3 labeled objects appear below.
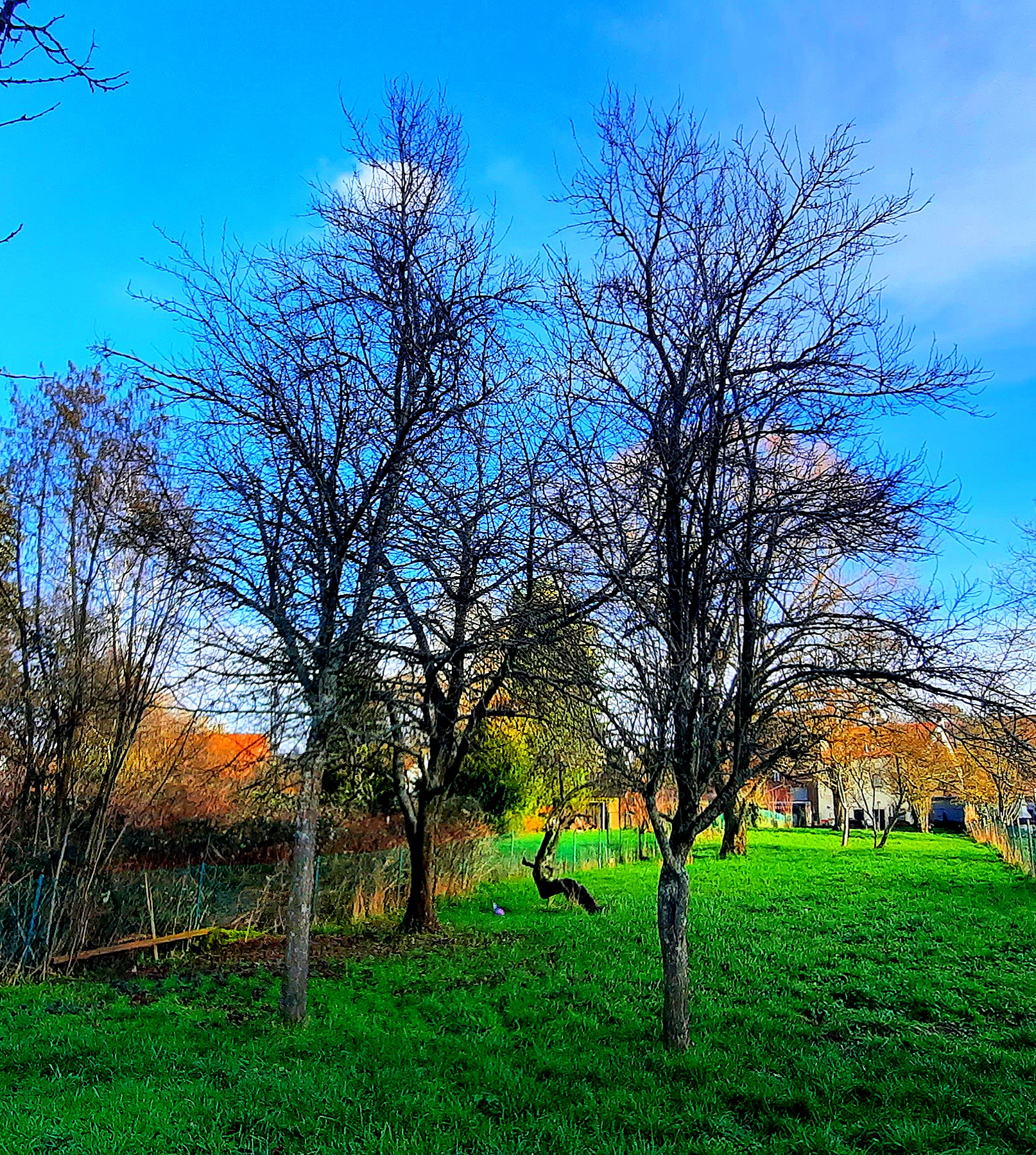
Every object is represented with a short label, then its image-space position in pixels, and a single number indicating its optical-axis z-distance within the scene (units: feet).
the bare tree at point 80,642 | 33.96
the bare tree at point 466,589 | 26.78
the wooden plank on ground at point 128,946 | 32.01
